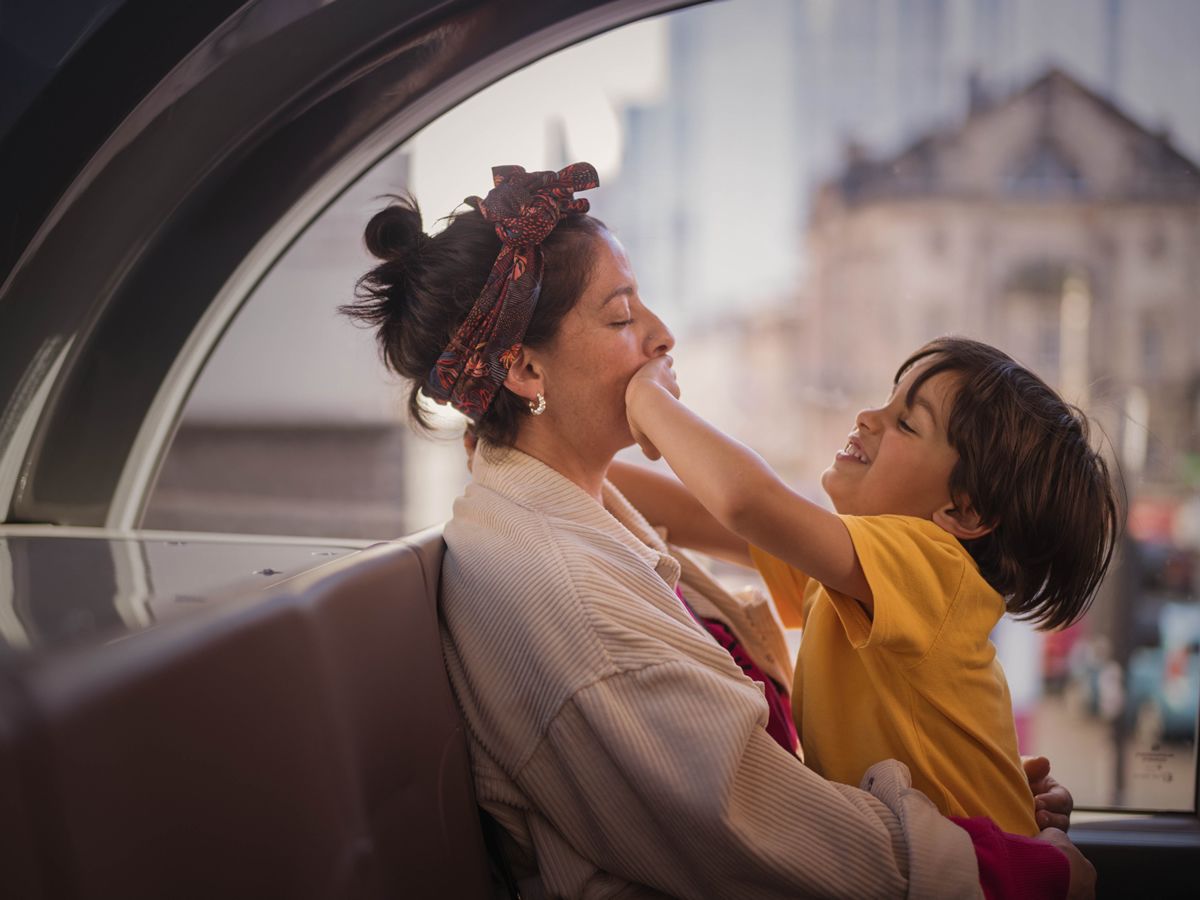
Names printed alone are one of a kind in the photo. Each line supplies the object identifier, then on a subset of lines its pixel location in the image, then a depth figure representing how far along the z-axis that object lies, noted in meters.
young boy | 1.36
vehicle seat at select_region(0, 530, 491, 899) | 0.58
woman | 1.12
